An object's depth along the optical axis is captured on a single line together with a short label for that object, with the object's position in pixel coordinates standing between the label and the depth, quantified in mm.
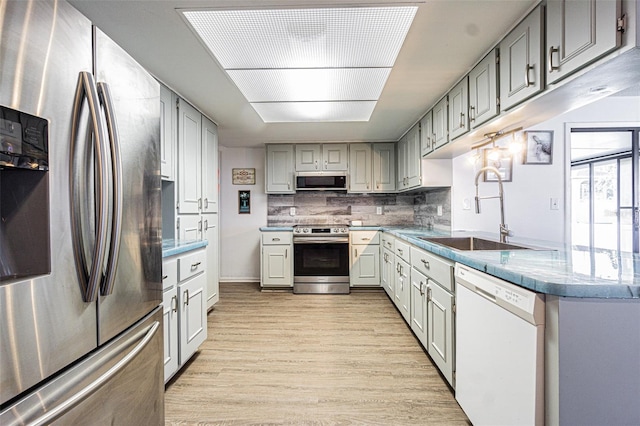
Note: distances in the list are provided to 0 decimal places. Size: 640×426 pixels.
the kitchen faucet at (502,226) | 2074
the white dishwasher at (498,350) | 1042
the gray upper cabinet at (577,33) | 1035
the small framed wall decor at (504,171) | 2992
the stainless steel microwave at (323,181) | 4359
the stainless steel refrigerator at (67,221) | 684
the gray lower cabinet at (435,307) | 1792
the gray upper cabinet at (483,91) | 1773
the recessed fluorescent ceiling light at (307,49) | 1542
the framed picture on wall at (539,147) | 3020
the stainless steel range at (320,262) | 4035
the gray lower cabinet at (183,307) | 1818
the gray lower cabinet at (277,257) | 4176
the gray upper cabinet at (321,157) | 4406
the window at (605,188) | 3307
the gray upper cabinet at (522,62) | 1395
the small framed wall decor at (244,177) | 4758
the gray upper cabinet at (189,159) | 2653
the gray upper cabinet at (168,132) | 2357
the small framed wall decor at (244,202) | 4742
